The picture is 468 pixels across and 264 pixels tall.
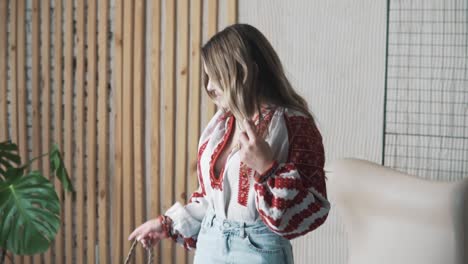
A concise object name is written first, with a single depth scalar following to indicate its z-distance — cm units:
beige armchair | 258
